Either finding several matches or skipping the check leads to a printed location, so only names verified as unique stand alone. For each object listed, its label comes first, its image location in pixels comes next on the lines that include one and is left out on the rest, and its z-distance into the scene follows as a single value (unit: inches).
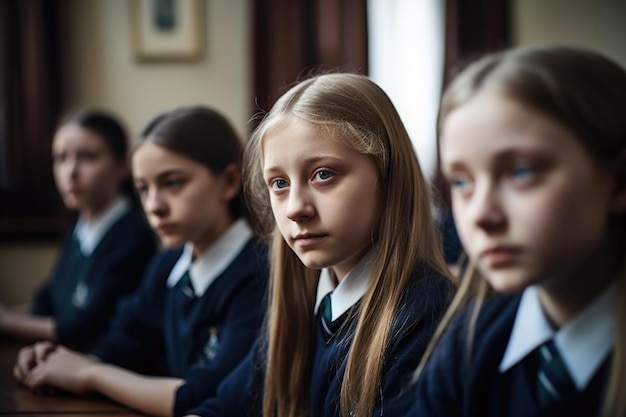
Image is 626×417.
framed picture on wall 123.3
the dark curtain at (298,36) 121.2
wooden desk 51.6
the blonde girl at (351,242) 39.8
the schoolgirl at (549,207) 25.2
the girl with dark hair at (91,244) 80.4
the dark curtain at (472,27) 121.0
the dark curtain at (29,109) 118.0
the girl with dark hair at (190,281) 53.6
